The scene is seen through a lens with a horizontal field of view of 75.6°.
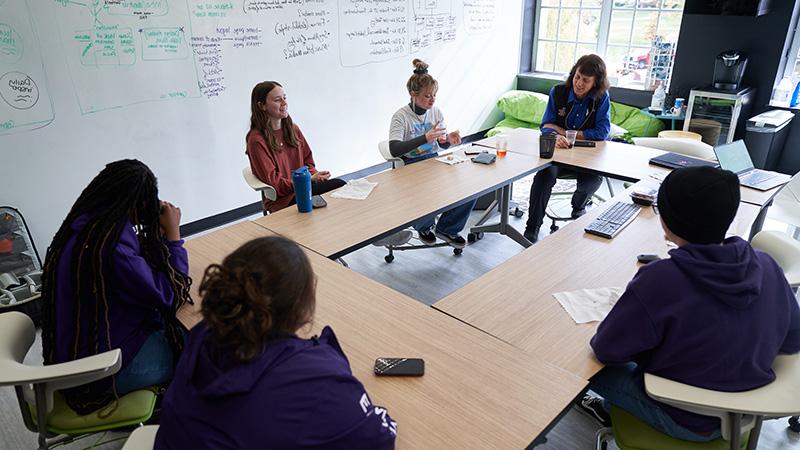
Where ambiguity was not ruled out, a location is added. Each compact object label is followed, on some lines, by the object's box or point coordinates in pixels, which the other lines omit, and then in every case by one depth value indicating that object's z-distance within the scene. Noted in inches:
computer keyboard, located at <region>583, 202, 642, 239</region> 87.8
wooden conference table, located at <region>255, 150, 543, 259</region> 88.6
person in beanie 50.8
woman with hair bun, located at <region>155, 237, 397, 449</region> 37.1
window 208.1
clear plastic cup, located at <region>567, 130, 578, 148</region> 135.6
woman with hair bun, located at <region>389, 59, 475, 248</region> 126.1
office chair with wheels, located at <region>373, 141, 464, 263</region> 130.0
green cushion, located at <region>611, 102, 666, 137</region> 201.6
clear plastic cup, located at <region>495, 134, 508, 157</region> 131.6
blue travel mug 94.0
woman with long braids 59.1
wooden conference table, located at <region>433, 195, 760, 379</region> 60.3
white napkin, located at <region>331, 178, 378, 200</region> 106.3
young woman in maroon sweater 114.2
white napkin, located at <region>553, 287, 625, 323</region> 65.4
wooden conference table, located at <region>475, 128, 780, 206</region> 115.4
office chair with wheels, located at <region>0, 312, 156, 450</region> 54.2
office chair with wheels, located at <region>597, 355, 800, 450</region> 48.8
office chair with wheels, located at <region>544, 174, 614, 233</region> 153.0
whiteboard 119.1
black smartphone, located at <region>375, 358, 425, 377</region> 54.5
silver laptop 106.4
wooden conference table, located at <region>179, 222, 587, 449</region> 47.9
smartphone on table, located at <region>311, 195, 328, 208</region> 101.0
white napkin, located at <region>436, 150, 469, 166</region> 127.8
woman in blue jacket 135.0
